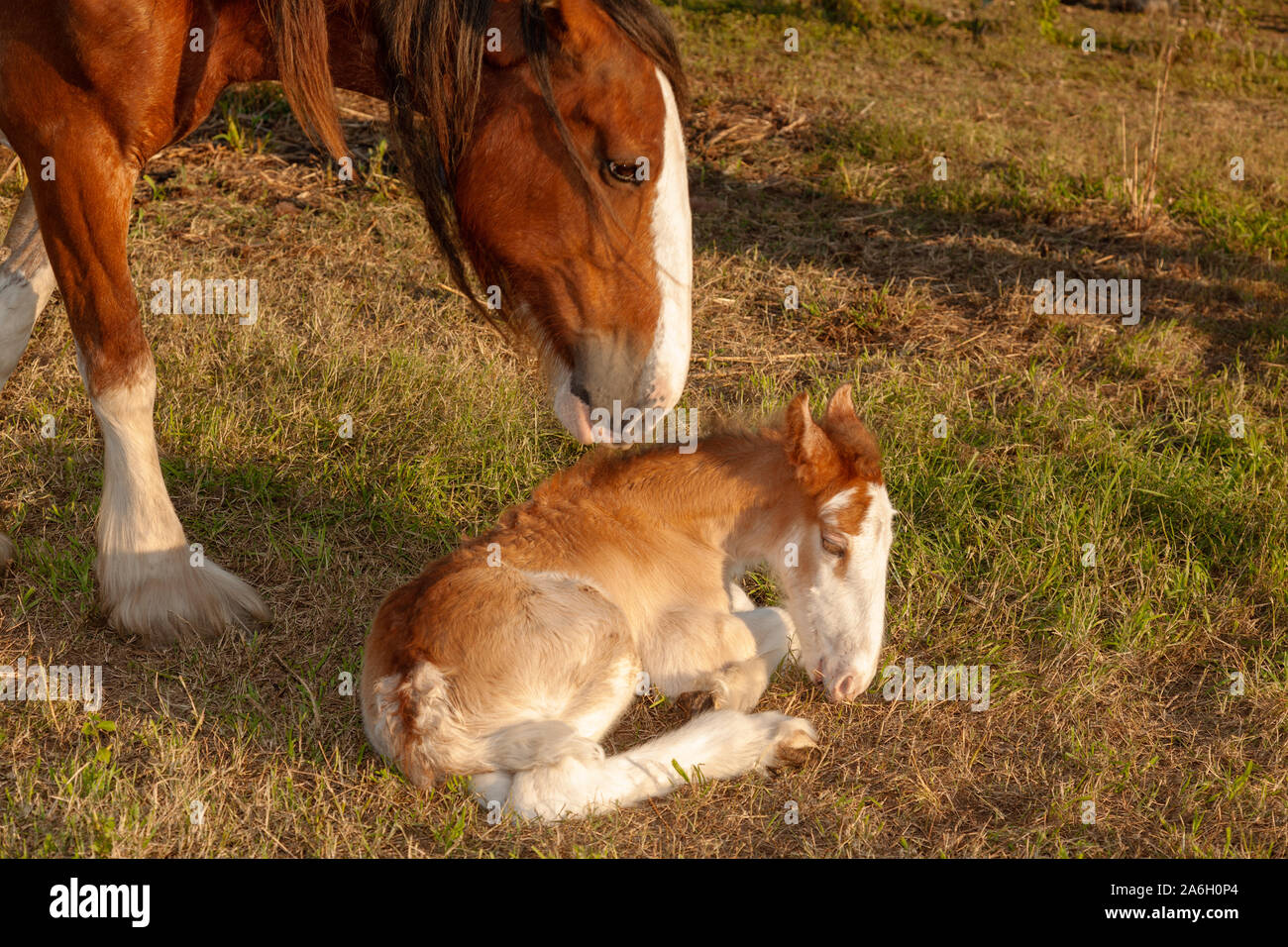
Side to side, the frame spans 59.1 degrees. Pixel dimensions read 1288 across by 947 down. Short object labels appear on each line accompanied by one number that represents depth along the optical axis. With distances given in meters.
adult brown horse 3.11
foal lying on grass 3.13
